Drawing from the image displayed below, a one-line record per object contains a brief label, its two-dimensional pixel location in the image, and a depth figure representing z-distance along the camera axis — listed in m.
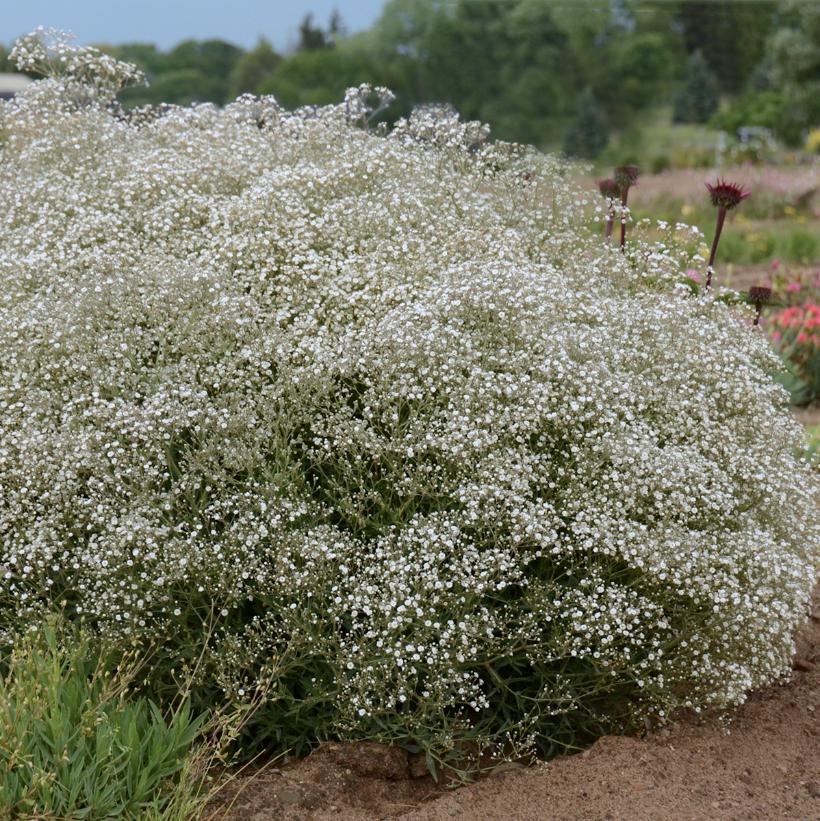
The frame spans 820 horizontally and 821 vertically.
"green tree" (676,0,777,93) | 68.56
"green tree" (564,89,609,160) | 50.28
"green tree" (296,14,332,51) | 80.06
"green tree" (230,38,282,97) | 77.00
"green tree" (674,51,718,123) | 60.25
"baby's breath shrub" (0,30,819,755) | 4.69
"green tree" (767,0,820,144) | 41.16
